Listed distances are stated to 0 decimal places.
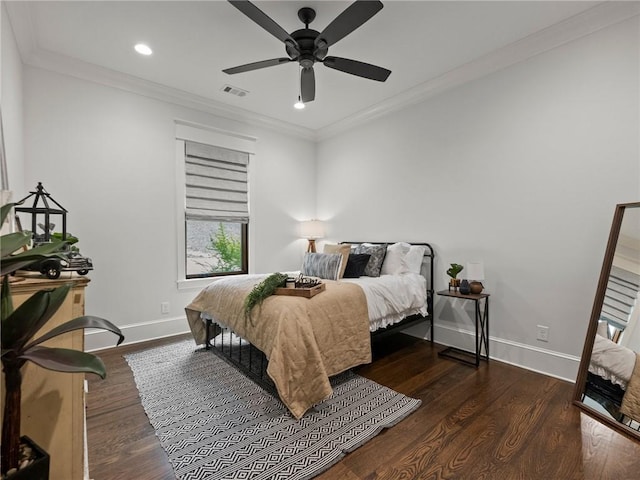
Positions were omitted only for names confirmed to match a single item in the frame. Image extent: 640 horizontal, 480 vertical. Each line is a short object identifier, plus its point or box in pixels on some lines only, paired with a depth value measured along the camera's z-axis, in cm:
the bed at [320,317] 207
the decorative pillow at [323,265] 323
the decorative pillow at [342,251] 339
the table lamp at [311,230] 490
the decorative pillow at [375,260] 353
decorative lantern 183
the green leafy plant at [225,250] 431
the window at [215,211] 400
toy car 131
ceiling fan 191
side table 289
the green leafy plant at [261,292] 234
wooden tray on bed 234
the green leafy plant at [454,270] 312
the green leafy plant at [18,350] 96
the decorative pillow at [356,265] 347
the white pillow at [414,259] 351
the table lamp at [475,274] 296
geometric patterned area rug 164
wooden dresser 120
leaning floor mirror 198
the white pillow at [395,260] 352
